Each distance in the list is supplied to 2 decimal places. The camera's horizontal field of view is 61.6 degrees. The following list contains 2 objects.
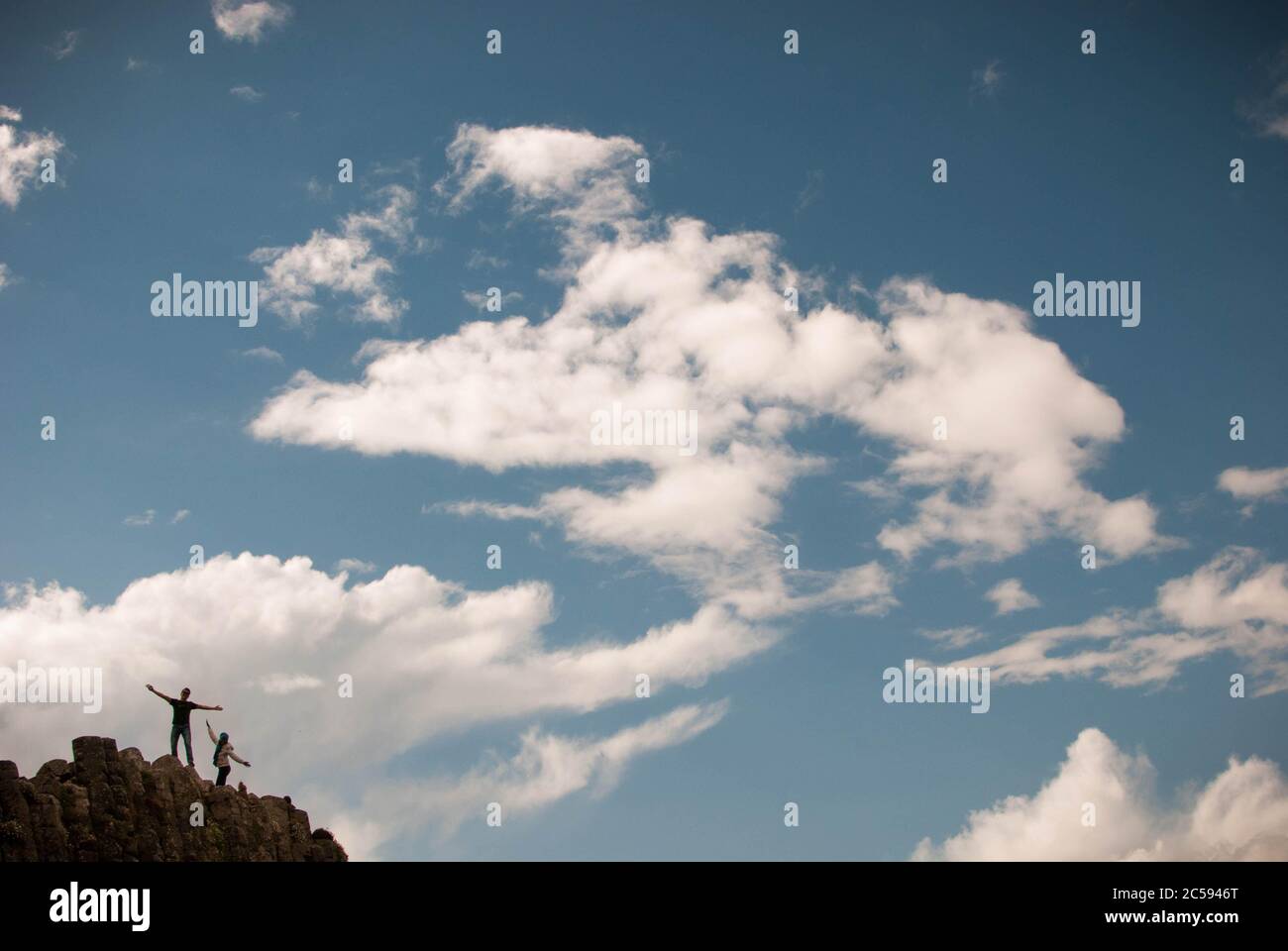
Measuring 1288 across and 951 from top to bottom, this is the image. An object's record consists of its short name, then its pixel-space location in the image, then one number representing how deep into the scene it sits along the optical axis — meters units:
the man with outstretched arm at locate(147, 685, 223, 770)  42.34
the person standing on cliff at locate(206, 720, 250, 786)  44.33
